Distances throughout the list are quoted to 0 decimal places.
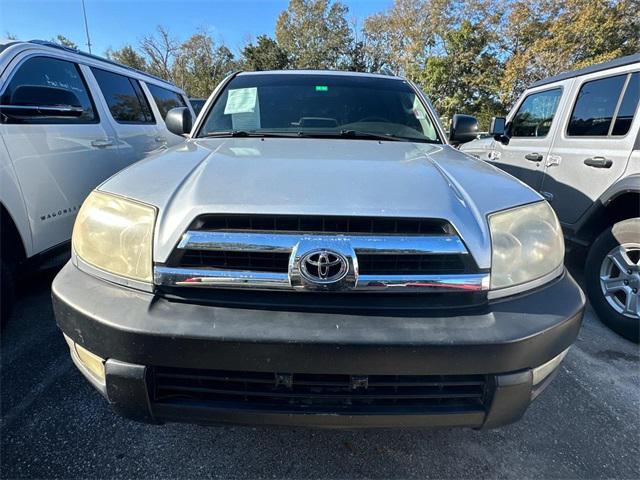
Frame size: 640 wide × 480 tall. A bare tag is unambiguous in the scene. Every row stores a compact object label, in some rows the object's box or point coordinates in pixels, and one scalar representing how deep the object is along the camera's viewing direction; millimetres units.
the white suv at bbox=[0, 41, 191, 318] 2715
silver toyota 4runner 1306
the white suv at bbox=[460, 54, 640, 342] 2969
